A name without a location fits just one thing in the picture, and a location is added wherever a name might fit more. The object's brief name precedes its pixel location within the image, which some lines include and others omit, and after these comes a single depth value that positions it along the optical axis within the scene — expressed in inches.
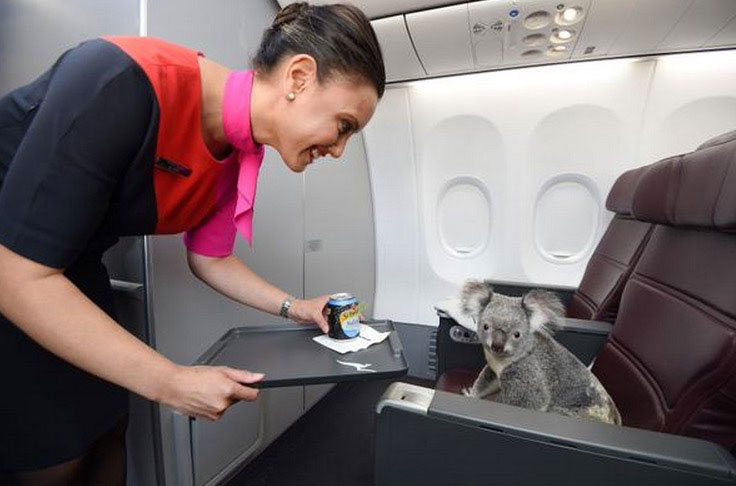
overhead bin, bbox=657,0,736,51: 53.3
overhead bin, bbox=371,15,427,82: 62.2
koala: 37.8
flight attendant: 20.2
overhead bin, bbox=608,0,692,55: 53.5
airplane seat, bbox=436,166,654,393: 57.4
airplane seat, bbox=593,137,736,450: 28.9
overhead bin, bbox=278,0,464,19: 56.0
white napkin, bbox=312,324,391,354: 33.9
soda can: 35.8
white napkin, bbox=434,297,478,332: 56.3
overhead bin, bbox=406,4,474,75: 58.4
